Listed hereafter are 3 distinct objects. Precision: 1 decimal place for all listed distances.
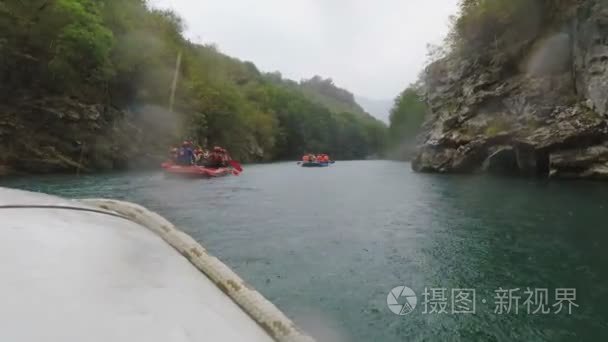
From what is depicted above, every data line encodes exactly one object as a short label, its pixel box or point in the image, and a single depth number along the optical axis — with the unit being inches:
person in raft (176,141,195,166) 743.1
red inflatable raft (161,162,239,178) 670.5
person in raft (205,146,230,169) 760.3
